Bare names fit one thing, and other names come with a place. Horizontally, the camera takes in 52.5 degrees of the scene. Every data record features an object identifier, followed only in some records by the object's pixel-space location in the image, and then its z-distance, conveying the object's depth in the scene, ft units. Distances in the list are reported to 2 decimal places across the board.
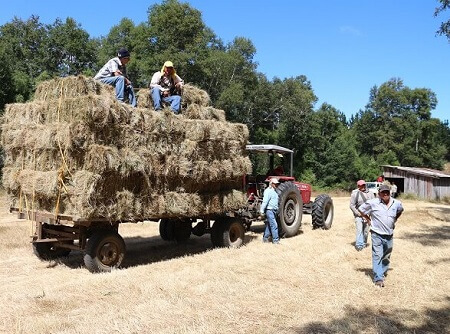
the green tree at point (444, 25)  50.72
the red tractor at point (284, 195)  41.39
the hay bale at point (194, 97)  34.50
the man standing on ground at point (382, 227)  25.05
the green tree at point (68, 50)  139.85
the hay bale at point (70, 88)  27.53
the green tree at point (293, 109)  142.10
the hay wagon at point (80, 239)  26.78
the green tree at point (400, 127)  212.43
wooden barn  124.98
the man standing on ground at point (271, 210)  38.34
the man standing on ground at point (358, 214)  35.76
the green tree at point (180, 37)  115.96
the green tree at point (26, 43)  136.37
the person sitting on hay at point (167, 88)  32.35
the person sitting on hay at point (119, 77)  29.94
